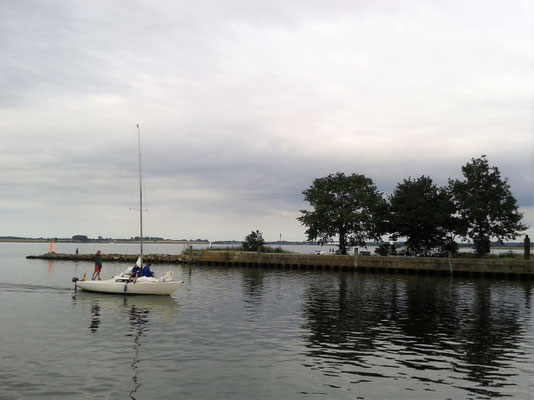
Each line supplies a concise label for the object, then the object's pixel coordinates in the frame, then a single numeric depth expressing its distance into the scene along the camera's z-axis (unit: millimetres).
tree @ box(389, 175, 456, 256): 69700
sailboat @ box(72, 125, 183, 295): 36188
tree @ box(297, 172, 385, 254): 79712
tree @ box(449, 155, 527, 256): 65188
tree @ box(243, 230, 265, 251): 84938
